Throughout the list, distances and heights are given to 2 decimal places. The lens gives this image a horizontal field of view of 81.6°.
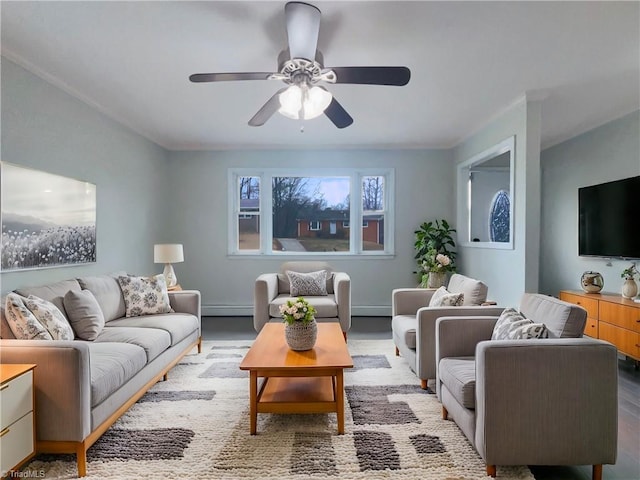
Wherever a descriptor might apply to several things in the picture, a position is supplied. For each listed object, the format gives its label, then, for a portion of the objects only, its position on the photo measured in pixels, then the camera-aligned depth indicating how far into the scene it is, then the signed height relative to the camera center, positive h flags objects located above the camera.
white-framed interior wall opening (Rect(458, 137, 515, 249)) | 5.21 +0.67
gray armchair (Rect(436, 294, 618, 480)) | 1.82 -0.77
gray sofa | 1.92 -0.75
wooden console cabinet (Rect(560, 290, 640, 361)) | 3.33 -0.70
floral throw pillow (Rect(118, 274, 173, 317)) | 3.53 -0.50
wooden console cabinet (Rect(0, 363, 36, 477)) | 1.71 -0.83
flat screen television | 3.73 +0.30
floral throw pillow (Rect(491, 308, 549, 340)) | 2.04 -0.47
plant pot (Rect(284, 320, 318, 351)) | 2.60 -0.64
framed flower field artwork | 2.72 +0.21
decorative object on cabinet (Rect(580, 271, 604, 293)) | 4.06 -0.40
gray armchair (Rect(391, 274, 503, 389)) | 2.80 -0.62
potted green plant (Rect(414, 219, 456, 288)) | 4.99 -0.05
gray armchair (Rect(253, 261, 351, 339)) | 4.14 -0.68
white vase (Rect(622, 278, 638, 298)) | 3.65 -0.42
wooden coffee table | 2.29 -0.86
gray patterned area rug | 1.93 -1.17
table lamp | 4.36 -0.12
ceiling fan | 2.09 +1.08
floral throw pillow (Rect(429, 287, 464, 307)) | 3.04 -0.45
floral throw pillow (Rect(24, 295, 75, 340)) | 2.38 -0.48
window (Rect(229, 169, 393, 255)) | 5.80 +0.53
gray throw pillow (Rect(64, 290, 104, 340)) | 2.76 -0.54
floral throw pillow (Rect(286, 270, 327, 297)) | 4.62 -0.49
